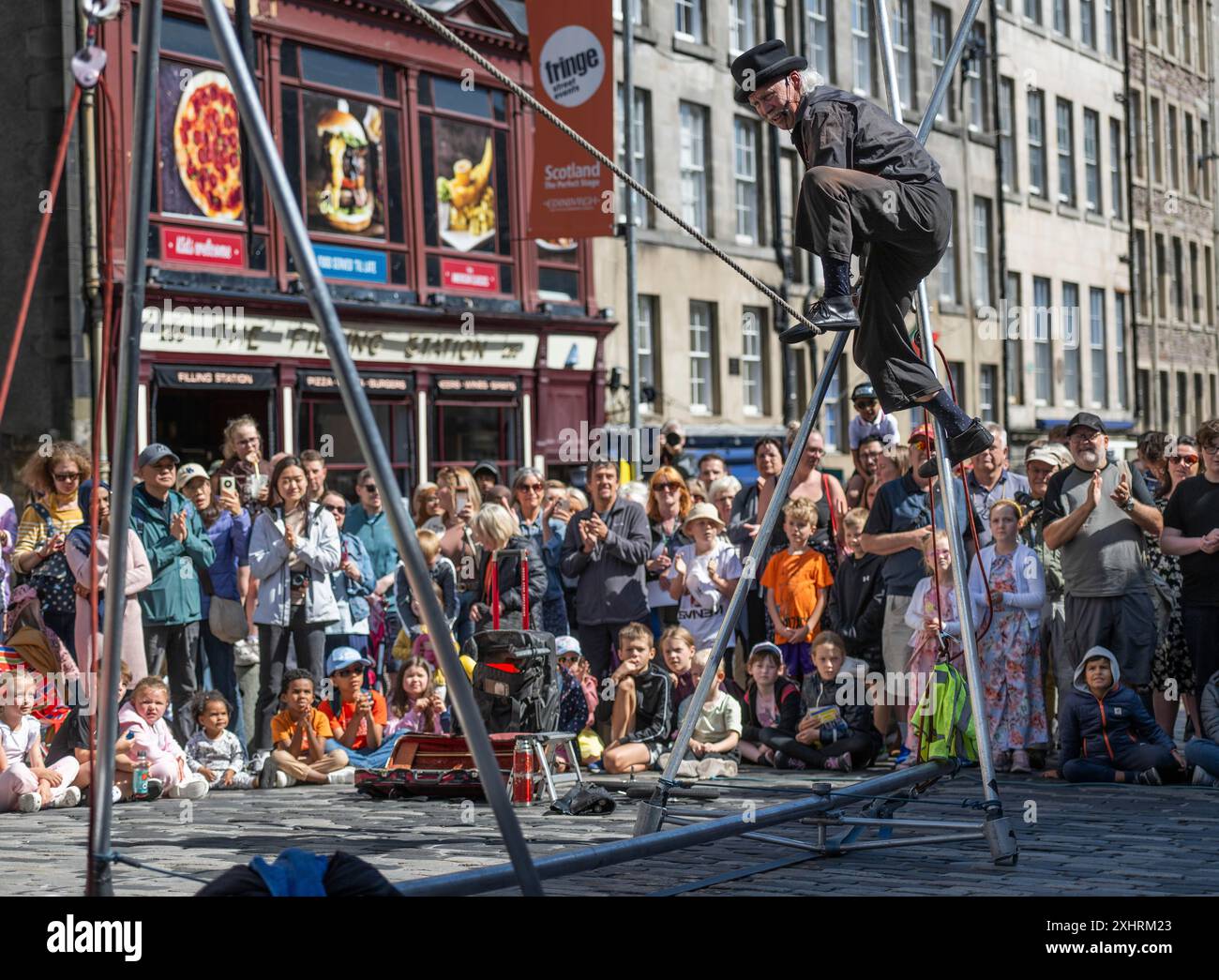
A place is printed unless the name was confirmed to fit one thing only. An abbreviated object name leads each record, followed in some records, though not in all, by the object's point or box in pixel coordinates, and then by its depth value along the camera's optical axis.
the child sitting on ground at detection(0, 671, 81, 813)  9.82
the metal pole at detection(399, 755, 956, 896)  5.39
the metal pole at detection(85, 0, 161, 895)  4.88
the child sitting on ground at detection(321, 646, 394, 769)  11.24
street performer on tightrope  6.59
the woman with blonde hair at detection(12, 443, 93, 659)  10.55
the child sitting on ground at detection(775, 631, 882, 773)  11.05
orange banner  16.92
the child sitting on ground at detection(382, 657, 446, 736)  11.34
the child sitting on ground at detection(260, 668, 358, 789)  10.90
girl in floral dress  10.80
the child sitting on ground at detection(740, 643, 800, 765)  11.46
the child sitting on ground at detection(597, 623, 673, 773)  11.27
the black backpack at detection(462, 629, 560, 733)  10.49
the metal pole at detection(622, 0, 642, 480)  21.80
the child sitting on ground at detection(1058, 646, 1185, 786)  10.10
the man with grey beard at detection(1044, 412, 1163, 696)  10.44
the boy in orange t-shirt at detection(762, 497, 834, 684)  11.63
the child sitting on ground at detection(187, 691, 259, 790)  10.65
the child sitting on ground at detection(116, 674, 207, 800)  10.17
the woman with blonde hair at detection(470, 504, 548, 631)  11.29
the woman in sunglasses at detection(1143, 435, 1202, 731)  10.83
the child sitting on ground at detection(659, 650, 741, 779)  11.07
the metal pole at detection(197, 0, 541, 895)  4.64
